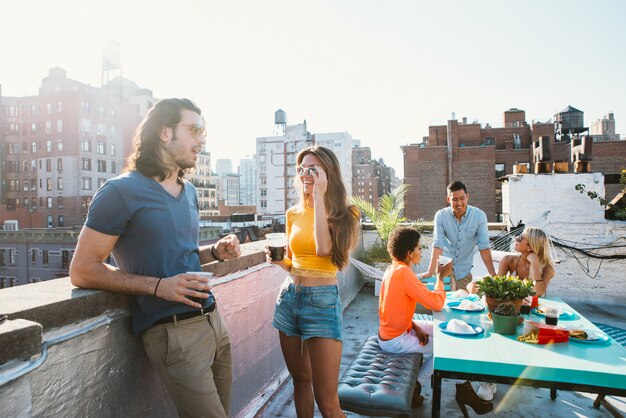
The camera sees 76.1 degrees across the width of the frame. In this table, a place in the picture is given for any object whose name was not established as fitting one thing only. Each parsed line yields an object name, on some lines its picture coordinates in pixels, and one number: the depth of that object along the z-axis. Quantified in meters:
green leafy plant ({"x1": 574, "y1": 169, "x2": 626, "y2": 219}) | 7.51
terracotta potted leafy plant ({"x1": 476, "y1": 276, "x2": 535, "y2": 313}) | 2.95
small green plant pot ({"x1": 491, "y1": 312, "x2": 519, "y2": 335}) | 2.79
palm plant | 8.70
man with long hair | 1.49
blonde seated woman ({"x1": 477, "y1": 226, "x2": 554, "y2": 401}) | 4.31
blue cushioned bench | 2.37
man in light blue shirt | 4.74
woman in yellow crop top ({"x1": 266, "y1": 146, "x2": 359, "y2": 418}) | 2.24
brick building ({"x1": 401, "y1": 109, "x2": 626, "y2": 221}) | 39.75
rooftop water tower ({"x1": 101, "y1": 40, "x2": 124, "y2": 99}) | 56.00
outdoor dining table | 2.17
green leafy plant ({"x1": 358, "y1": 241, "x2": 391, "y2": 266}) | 8.33
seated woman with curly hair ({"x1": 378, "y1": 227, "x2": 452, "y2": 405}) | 3.23
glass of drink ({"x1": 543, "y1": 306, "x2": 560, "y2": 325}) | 2.87
